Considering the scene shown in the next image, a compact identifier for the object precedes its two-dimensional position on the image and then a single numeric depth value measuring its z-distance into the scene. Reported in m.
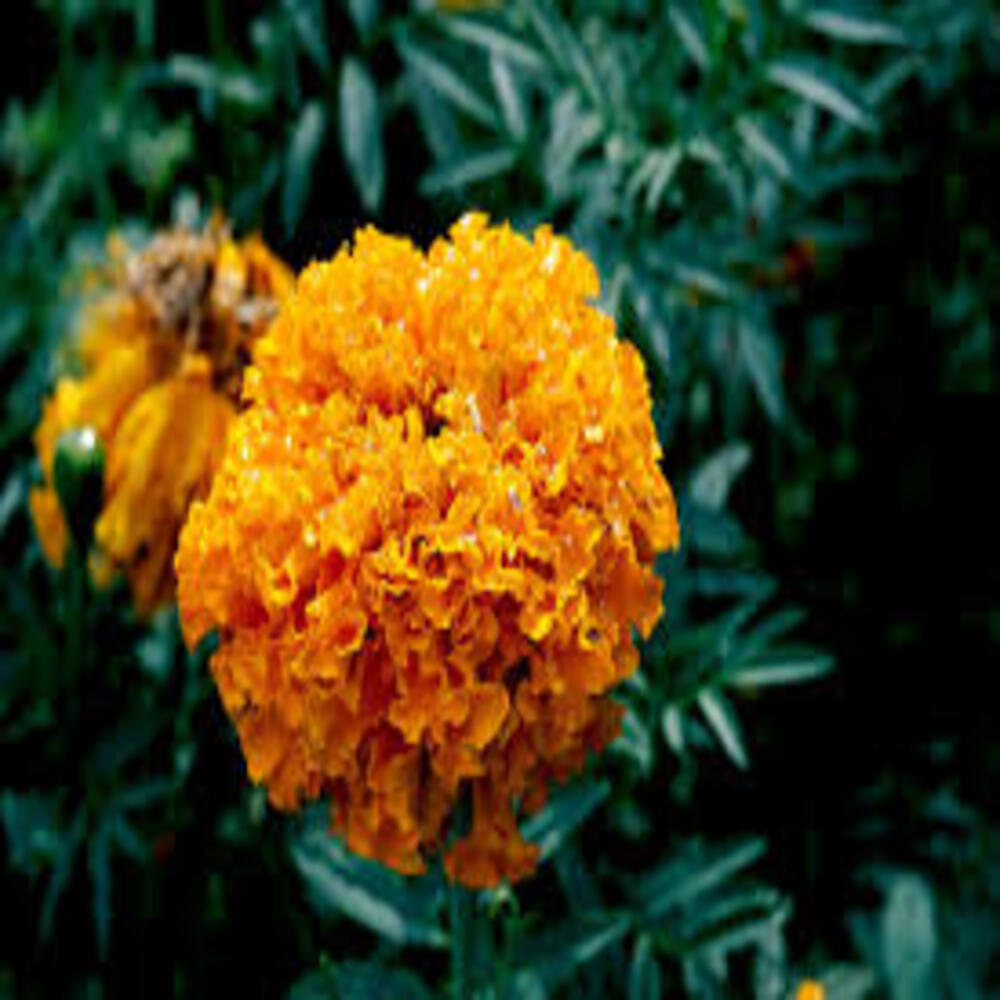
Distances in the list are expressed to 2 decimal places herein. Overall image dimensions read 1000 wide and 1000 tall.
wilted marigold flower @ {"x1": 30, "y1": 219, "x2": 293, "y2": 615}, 0.57
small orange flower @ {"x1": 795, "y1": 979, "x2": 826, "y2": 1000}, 0.51
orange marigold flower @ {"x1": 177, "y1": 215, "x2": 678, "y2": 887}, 0.45
